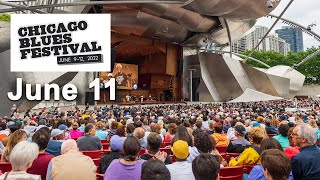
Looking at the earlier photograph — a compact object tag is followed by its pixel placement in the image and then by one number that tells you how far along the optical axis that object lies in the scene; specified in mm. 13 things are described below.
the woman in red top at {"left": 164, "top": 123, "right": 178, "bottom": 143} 6674
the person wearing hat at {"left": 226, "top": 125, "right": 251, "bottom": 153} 4965
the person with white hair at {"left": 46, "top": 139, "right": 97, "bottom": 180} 2928
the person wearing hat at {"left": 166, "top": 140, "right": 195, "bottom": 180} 2879
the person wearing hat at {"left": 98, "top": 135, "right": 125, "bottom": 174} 3912
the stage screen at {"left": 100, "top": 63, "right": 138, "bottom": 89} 37994
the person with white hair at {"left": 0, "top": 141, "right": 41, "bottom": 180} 2562
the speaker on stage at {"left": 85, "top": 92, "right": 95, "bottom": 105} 27758
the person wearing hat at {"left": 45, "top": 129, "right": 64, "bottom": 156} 4777
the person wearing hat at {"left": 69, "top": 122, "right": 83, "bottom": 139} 7102
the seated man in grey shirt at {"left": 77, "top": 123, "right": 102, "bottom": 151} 5375
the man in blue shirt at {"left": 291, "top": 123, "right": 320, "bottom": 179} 2811
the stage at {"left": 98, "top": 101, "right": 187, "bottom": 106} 30453
